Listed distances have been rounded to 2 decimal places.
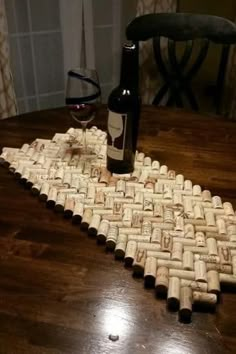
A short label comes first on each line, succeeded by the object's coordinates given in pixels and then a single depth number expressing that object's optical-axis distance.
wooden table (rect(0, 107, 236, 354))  0.56
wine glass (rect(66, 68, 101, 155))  0.98
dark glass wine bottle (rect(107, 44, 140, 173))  0.85
